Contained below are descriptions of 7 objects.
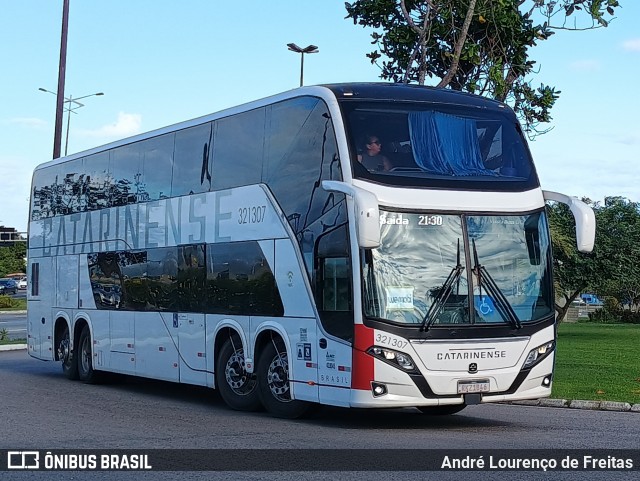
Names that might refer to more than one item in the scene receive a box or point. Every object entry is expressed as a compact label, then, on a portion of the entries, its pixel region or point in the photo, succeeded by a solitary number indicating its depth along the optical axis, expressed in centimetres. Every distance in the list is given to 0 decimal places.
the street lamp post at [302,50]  3928
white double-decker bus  1356
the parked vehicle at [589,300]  13025
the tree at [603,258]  4266
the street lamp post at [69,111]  5168
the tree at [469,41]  2216
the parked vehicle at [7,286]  9667
